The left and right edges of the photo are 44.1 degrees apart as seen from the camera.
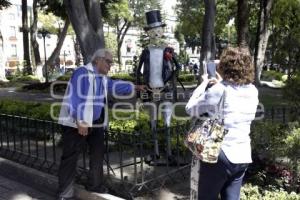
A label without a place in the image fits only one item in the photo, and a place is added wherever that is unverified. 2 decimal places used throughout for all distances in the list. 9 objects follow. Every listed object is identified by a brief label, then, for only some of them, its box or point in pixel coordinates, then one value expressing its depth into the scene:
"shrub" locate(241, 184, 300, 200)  3.79
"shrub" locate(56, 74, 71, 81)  23.15
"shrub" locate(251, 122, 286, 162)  4.35
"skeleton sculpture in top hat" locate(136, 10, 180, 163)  5.23
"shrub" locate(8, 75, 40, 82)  25.29
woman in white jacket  3.05
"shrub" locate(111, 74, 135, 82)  22.58
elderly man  4.27
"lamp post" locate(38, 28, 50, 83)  22.30
